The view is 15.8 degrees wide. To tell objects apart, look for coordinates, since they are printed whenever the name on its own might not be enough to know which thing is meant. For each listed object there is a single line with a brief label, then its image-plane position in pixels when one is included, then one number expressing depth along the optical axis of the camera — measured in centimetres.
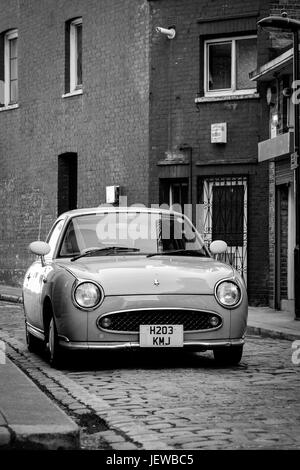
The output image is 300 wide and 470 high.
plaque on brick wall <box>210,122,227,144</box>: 2231
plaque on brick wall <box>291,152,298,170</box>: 1731
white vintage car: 970
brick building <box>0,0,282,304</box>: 2211
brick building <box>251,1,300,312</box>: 2017
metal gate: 2212
